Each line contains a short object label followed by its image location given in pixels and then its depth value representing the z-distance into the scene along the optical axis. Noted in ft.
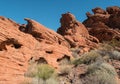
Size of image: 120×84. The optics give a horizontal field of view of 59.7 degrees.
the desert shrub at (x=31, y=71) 16.18
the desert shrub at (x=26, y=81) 14.12
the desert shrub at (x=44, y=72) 16.40
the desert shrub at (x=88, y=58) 22.75
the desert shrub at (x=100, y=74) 16.65
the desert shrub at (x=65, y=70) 19.34
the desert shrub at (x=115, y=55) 24.96
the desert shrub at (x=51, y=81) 15.31
